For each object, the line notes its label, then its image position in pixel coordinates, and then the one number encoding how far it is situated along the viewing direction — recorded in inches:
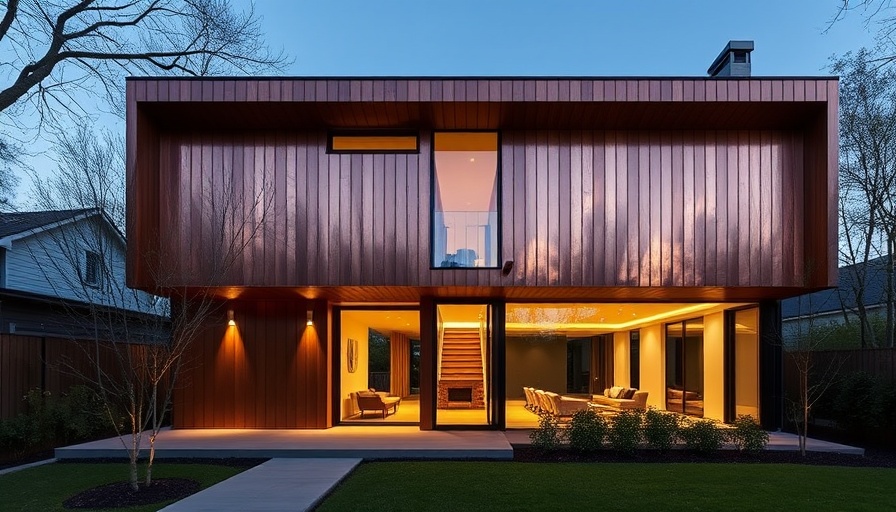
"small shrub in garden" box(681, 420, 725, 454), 367.2
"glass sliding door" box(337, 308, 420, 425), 505.4
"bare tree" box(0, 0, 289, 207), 486.6
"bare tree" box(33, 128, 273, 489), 288.7
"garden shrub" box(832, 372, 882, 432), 407.7
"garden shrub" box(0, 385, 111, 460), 369.1
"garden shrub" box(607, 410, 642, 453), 367.2
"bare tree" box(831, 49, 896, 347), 524.7
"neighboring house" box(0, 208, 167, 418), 321.1
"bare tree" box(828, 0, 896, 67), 242.1
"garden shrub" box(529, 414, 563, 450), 375.6
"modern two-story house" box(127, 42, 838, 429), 386.0
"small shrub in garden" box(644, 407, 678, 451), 372.5
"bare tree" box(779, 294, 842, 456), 375.6
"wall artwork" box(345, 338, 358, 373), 516.4
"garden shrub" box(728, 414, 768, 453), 365.4
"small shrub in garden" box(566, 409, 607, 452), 370.6
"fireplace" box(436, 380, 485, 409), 477.0
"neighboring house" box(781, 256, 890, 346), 614.5
